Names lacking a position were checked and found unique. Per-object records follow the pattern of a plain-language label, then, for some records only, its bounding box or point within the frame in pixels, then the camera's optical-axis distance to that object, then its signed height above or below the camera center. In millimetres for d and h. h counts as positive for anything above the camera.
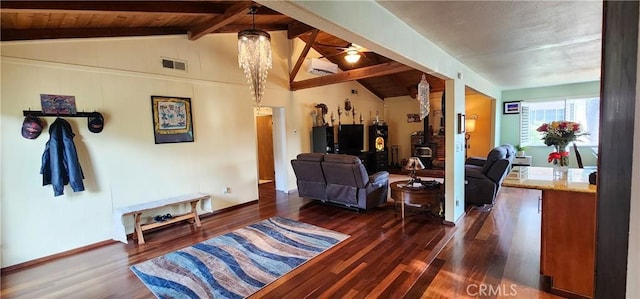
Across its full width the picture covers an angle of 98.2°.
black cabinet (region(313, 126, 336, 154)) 6844 -232
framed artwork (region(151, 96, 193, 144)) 4141 +256
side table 4004 -1021
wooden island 2141 -897
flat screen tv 7676 -274
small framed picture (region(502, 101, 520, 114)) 7957 +473
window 7051 +207
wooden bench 3625 -979
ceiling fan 5090 +1448
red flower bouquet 2836 -142
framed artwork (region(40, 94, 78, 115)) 3199 +422
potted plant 7801 -751
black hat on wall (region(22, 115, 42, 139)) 3045 +149
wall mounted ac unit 6500 +1539
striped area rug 2545 -1383
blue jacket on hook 3162 -244
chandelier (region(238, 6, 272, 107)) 3559 +1048
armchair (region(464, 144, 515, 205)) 4656 -924
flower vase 2904 -376
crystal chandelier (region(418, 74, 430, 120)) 4074 +463
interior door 7875 -445
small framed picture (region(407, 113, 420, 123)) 9414 +328
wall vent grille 4230 +1117
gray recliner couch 4414 -867
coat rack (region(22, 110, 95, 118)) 3078 +306
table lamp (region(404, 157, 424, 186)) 3936 -537
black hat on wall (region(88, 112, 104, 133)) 3508 +206
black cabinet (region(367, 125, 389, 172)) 8617 -579
